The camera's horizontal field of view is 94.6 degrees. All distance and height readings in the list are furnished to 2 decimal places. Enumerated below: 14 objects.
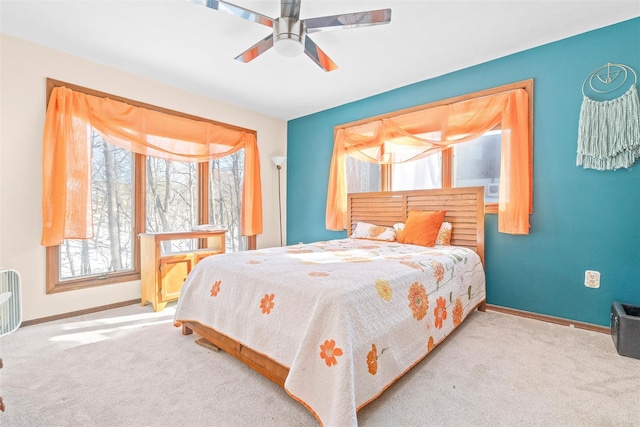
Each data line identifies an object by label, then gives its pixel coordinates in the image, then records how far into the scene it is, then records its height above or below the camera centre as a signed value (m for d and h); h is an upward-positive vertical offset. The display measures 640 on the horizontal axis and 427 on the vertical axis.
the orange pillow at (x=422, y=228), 2.87 -0.21
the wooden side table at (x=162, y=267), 2.89 -0.59
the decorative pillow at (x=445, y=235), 2.91 -0.27
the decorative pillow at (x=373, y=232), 3.22 -0.28
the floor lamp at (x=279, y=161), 4.40 +0.71
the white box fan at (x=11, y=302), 1.89 -0.60
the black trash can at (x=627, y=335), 1.88 -0.83
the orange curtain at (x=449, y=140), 2.63 +0.74
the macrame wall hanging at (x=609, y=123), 2.17 +0.63
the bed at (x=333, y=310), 1.26 -0.57
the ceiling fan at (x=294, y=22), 1.76 +1.17
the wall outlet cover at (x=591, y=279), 2.36 -0.58
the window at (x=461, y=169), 2.96 +0.42
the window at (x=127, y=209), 2.86 +0.00
